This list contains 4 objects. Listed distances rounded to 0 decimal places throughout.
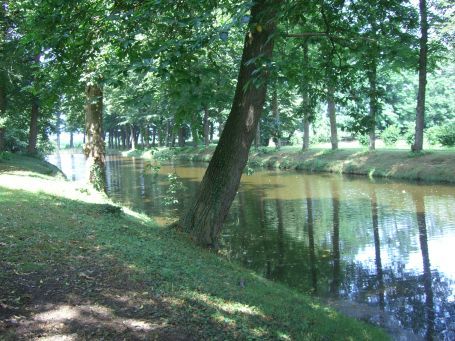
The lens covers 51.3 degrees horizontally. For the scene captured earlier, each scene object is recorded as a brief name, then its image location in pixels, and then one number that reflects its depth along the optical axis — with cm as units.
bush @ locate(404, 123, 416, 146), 3631
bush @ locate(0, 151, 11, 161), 2313
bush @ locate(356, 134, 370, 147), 3752
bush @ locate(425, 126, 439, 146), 3300
